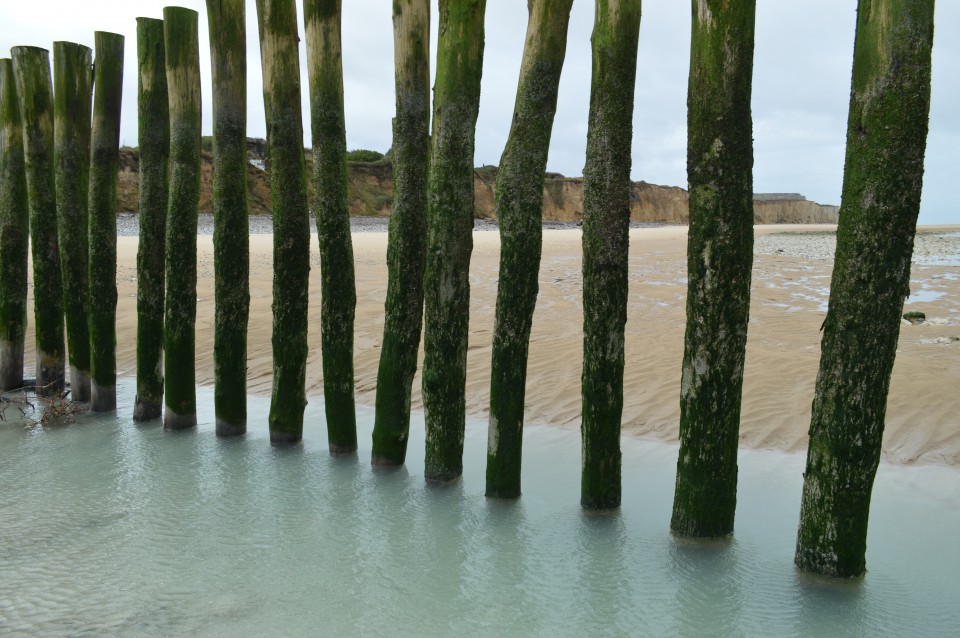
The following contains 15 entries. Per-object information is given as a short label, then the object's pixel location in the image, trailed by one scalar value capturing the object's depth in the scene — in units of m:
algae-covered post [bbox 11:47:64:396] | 7.27
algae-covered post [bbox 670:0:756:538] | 3.62
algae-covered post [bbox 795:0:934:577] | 3.26
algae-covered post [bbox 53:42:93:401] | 7.02
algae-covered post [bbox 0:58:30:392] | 7.82
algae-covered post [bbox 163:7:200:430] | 6.02
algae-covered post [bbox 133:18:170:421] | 6.34
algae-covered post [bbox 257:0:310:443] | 5.52
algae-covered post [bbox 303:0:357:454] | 5.34
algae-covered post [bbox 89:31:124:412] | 6.85
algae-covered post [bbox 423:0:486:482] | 4.60
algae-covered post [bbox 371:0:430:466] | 5.05
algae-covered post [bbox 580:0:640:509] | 4.15
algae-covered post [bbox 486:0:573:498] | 4.42
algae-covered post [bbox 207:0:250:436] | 5.77
